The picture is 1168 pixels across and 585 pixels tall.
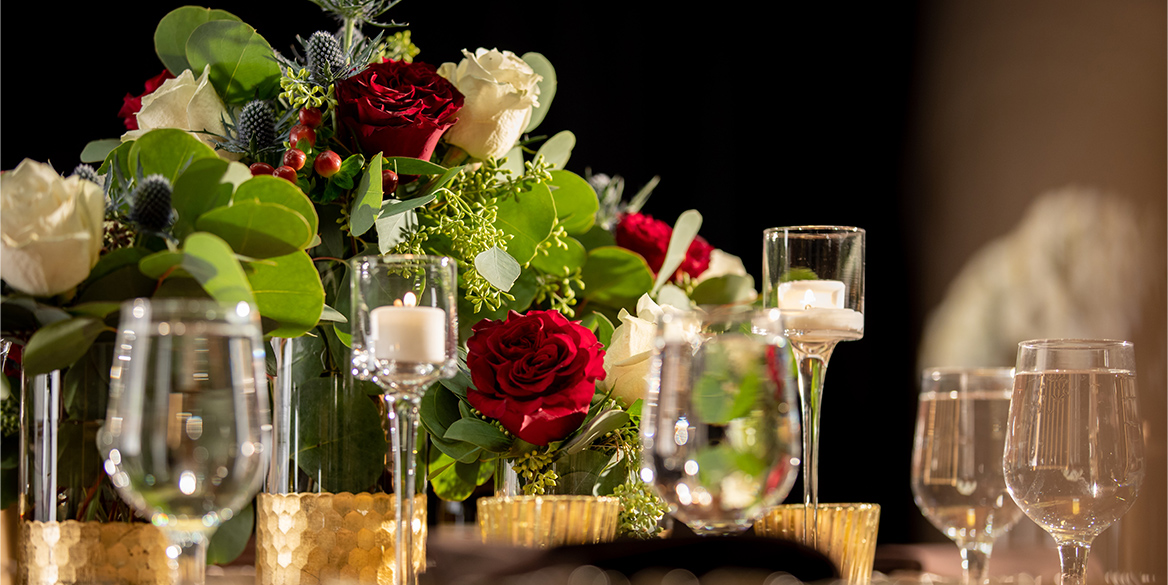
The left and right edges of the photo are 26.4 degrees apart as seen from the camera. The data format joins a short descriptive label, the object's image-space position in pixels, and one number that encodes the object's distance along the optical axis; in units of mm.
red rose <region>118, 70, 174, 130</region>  1870
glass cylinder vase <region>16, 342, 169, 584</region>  1650
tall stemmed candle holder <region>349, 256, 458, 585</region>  1598
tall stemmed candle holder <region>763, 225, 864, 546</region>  1730
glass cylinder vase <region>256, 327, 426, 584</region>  1721
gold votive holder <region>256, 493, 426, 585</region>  1719
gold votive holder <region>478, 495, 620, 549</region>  1683
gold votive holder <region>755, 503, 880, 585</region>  1741
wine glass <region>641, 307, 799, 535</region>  1513
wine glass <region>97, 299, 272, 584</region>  1495
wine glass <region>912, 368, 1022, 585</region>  1781
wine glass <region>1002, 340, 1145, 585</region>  1666
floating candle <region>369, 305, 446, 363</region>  1597
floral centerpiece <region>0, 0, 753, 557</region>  1616
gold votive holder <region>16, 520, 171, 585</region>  1649
